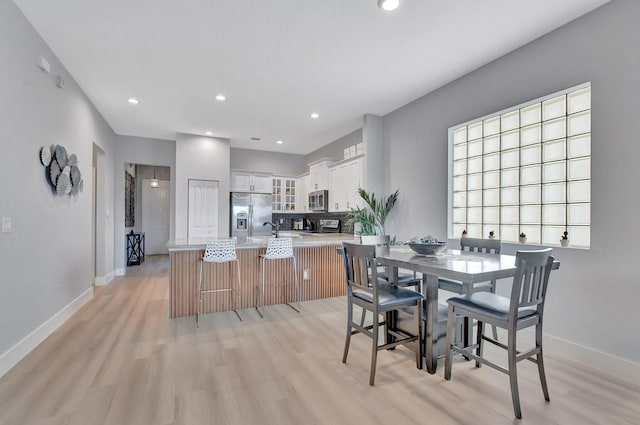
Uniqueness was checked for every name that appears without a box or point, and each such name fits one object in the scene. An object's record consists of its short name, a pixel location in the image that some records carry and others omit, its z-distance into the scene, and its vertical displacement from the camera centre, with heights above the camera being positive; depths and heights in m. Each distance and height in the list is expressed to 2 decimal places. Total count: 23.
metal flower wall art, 2.93 +0.45
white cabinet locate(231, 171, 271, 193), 6.80 +0.69
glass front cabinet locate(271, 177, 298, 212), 7.41 +0.46
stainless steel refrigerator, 6.57 -0.05
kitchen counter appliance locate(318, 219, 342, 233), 6.54 -0.34
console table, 7.08 -0.97
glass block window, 2.64 +0.43
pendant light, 8.77 +0.85
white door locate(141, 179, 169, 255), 8.81 -0.17
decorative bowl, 2.41 -0.30
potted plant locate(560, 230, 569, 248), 2.61 -0.24
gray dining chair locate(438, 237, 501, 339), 2.63 -0.64
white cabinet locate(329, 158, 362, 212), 5.25 +0.51
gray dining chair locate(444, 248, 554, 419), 1.77 -0.64
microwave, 6.27 +0.25
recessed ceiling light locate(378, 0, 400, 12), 2.31 +1.65
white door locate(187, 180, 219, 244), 6.05 +0.06
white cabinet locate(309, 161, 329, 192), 6.25 +0.78
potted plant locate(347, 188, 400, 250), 4.62 -0.04
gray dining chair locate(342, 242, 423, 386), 2.16 -0.67
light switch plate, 2.24 -0.12
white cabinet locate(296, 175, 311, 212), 7.23 +0.45
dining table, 1.85 -0.37
